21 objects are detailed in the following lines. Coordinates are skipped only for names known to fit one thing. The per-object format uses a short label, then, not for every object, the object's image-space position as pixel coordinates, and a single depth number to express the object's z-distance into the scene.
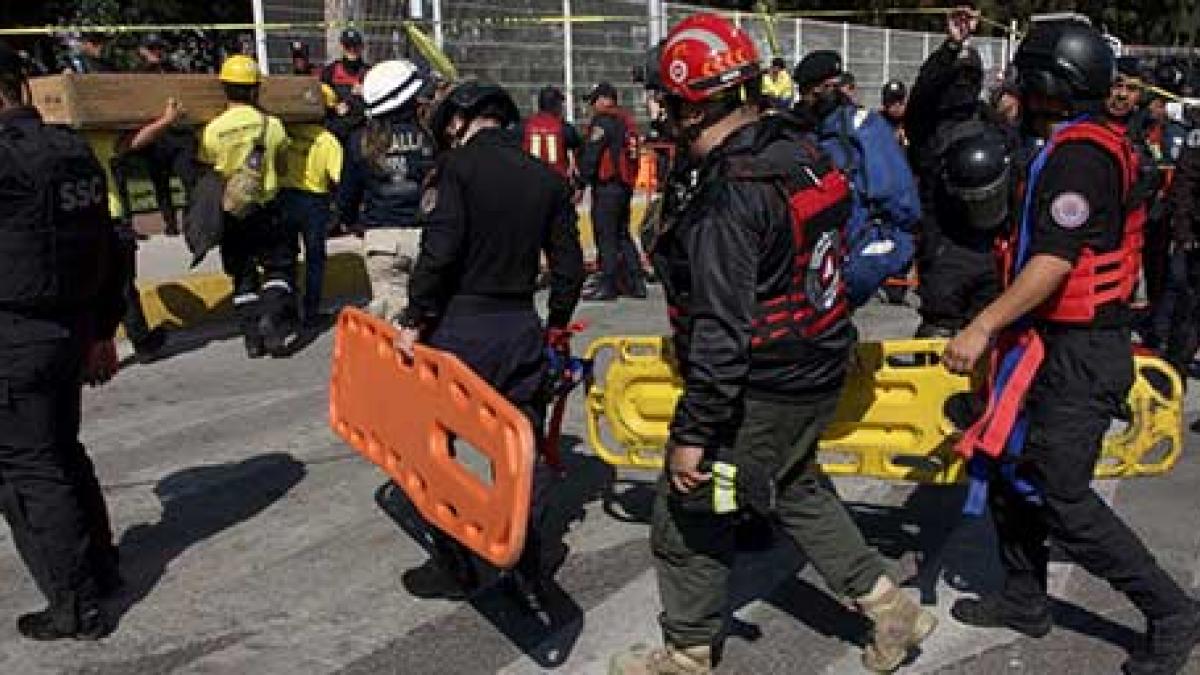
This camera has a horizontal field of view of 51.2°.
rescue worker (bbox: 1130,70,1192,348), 7.41
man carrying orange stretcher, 4.07
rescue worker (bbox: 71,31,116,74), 12.20
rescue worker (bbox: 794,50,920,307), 5.04
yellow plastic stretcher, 4.29
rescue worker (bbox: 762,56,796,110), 14.50
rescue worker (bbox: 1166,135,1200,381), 7.04
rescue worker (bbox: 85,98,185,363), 7.39
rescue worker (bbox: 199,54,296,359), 7.73
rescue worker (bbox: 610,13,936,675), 3.17
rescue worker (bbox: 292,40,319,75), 12.47
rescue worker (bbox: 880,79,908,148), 10.88
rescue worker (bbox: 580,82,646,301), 10.23
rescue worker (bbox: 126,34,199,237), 11.97
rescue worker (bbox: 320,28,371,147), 11.48
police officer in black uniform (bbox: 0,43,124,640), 3.95
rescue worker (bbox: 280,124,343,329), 8.57
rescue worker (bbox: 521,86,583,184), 10.20
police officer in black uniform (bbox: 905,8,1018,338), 5.52
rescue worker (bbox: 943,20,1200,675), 3.43
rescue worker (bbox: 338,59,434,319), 6.60
